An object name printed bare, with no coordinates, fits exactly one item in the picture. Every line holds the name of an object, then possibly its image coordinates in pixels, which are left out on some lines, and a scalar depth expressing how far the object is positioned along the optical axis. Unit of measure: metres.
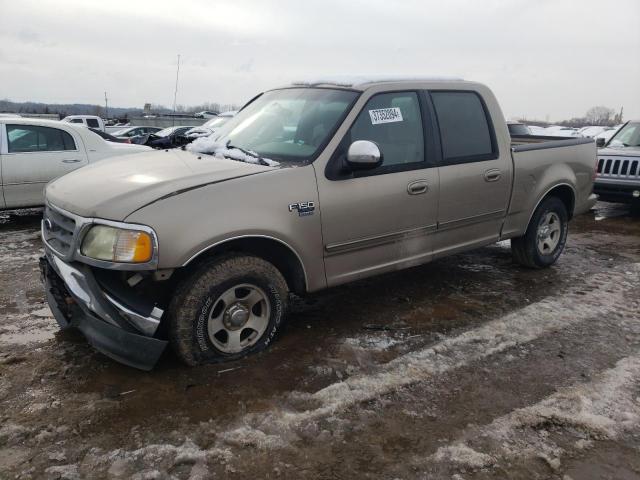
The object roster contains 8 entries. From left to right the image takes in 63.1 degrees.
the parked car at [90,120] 28.03
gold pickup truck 3.08
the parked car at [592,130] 27.78
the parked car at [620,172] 8.93
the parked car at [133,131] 26.81
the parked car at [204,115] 35.63
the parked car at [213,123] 11.12
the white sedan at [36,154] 7.25
